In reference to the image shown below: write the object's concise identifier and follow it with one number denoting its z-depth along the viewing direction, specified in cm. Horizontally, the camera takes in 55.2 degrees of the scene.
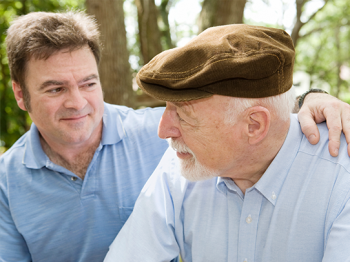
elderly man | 133
